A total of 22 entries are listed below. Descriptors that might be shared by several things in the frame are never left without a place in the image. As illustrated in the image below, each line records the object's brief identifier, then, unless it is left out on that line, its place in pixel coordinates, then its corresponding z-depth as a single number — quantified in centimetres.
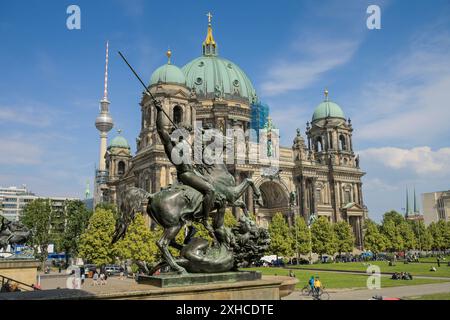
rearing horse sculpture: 1162
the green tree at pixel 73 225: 6811
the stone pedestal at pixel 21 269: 2361
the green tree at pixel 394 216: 11399
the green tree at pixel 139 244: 4944
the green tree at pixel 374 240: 8031
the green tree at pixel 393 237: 8381
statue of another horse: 2588
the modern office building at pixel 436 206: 13862
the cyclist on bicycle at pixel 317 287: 2516
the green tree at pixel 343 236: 7412
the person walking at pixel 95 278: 4215
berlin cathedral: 7056
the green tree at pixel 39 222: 6506
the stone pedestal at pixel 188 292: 874
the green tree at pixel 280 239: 6550
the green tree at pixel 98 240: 5269
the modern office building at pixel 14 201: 17352
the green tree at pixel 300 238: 6944
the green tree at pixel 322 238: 7181
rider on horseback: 1208
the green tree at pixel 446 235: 9550
